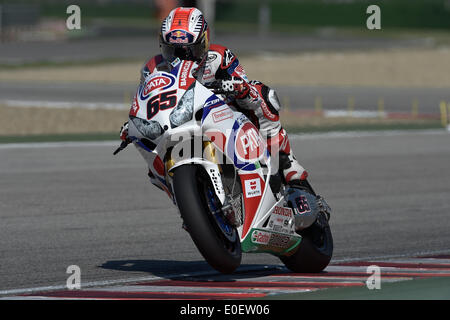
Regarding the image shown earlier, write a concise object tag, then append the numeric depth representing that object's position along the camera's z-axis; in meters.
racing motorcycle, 13.22
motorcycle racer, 14.05
